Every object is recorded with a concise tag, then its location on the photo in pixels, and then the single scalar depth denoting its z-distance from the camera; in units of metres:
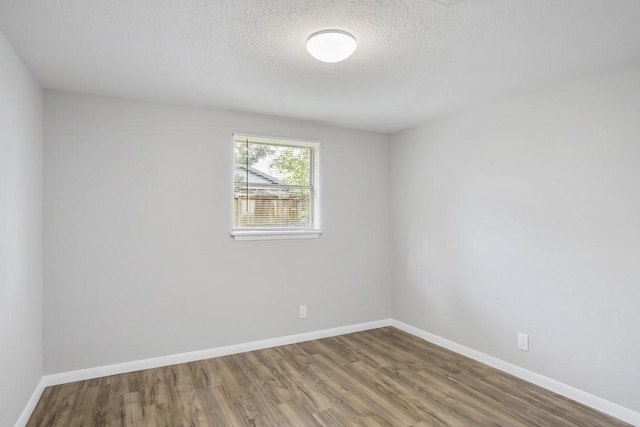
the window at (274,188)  3.70
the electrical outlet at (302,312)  3.92
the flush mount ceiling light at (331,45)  2.05
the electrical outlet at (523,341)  2.98
